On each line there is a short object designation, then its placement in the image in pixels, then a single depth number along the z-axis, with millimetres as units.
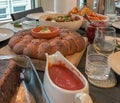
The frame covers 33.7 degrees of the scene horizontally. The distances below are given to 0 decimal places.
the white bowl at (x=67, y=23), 1043
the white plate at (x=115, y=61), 689
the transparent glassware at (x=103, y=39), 880
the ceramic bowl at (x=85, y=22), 1179
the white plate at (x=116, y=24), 1273
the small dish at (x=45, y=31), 822
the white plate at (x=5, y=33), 1017
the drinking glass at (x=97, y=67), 690
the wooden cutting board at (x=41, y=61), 736
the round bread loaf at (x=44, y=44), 743
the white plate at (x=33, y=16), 1466
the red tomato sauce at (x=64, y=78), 493
